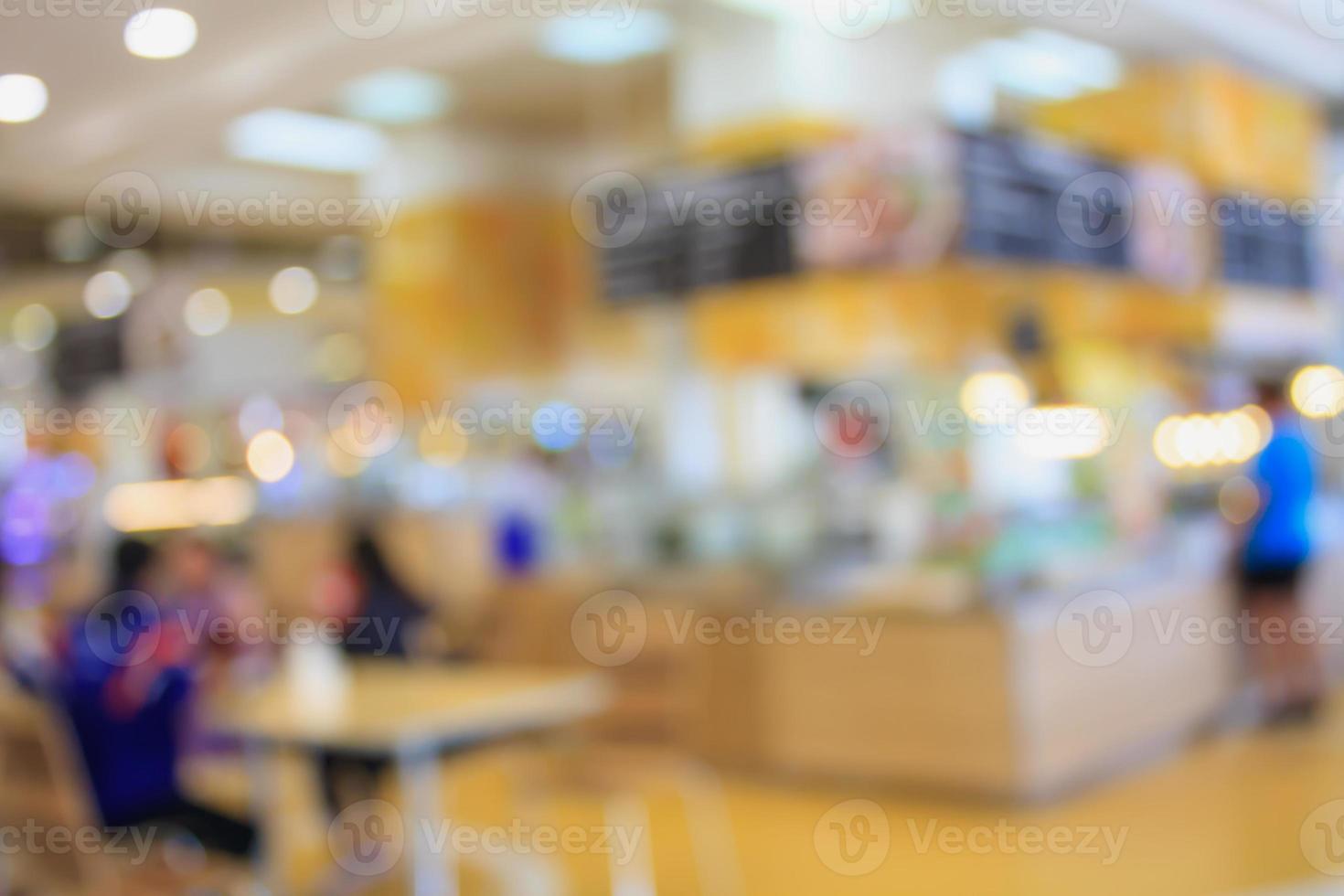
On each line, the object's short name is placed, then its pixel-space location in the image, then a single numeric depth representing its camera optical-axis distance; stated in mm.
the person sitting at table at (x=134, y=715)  3426
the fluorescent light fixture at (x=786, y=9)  5836
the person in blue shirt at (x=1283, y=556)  5809
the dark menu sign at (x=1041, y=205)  5516
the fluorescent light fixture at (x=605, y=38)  6254
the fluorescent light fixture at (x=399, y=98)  6965
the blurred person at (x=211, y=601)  4373
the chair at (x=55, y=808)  3031
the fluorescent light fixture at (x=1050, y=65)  6672
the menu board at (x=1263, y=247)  7113
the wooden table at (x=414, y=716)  3236
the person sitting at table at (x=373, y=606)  4707
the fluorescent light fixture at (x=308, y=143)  7504
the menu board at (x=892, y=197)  5207
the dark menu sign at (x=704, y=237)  5719
